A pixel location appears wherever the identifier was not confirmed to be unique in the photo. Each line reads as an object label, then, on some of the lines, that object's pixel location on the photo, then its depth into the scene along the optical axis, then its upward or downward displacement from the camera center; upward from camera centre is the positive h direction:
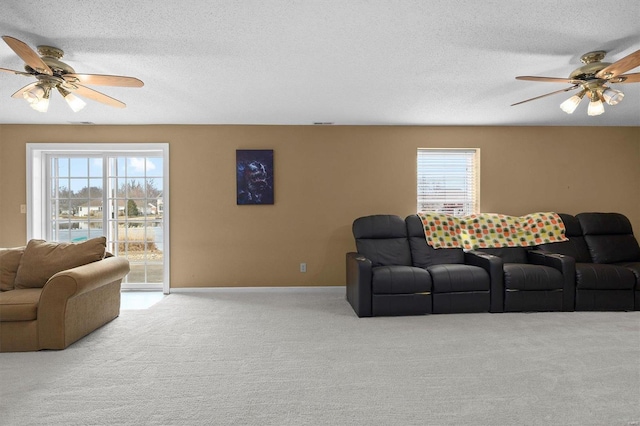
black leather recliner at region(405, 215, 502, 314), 4.06 -0.91
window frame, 5.33 +0.47
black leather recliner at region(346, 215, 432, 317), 3.98 -0.90
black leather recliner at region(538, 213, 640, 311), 4.14 -0.62
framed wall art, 5.12 +0.47
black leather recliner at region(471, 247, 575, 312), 4.11 -0.88
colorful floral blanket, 4.75 -0.28
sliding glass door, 5.20 +0.11
